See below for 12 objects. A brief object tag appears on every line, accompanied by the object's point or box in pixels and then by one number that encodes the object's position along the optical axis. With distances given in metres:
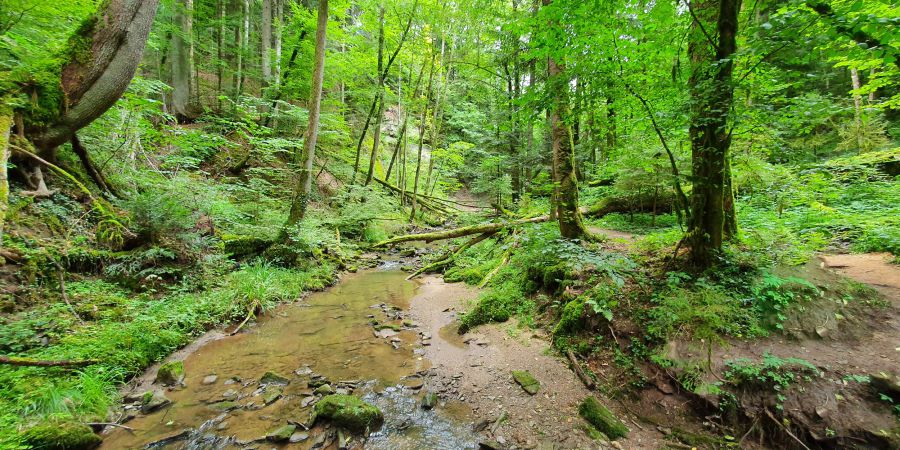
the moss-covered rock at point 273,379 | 4.62
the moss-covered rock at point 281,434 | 3.53
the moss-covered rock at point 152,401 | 3.91
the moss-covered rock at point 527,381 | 4.22
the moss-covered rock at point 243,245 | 8.77
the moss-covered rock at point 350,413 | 3.66
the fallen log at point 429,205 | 18.98
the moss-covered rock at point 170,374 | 4.43
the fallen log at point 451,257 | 10.51
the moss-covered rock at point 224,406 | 4.02
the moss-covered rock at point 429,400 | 4.09
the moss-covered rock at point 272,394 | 4.18
